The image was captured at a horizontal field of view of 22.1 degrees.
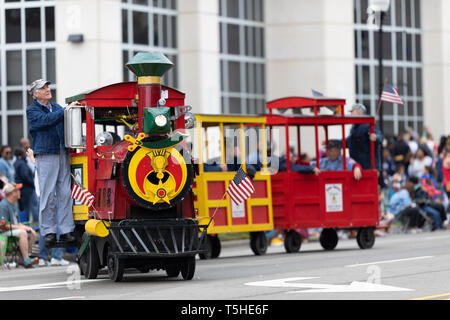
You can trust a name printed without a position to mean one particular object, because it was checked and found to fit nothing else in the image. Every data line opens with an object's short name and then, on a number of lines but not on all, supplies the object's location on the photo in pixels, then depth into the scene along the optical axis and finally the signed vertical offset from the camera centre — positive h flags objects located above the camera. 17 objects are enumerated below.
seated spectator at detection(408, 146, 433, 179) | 30.95 -0.21
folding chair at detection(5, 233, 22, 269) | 19.56 -1.55
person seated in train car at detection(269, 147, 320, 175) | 20.77 -0.17
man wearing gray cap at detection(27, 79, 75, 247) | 15.77 -0.07
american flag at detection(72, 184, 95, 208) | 14.89 -0.46
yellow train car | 19.75 -0.32
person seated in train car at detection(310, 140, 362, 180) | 21.48 -0.06
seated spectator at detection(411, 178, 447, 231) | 28.92 -1.23
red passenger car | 20.81 -0.70
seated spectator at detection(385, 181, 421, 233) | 28.80 -1.32
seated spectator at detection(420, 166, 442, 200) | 29.58 -0.73
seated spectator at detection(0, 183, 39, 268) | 19.52 -1.11
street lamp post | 28.84 +3.69
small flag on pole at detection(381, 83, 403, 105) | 25.67 +1.37
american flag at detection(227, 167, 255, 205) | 15.91 -0.44
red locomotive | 14.24 -0.39
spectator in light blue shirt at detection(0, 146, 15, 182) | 23.92 -0.05
